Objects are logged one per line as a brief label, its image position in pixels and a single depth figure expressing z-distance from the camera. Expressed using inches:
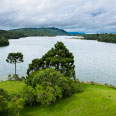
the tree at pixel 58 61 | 1262.1
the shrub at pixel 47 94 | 797.9
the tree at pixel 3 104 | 693.3
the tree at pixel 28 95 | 823.6
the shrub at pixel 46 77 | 910.4
